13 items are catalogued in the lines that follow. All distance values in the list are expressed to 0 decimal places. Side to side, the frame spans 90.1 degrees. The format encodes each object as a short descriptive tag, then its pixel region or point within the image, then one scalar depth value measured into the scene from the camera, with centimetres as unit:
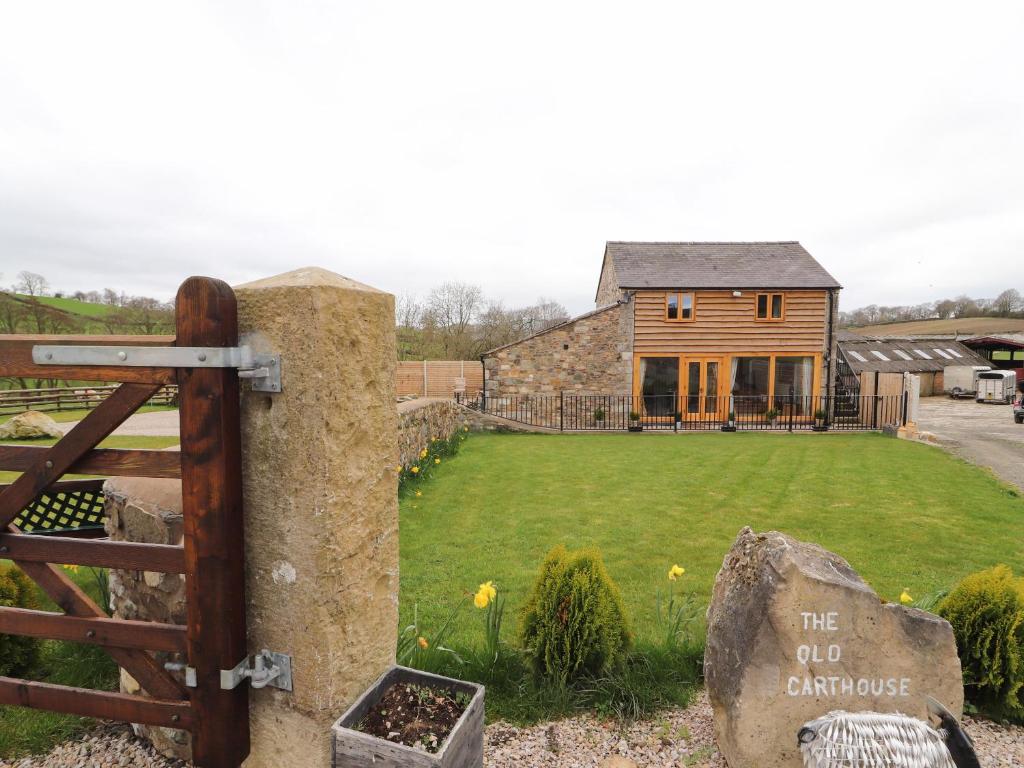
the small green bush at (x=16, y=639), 304
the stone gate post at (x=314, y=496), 189
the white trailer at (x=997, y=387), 2488
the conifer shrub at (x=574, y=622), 308
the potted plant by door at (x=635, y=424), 1575
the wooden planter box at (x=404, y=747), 179
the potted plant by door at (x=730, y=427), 1561
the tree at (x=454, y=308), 3659
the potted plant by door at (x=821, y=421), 1538
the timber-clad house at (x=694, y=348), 1761
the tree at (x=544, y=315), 3941
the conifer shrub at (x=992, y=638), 290
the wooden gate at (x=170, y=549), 185
